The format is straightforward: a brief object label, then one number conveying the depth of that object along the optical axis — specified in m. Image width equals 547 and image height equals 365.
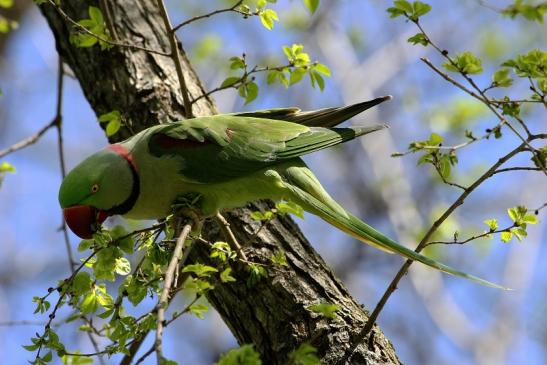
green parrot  5.38
